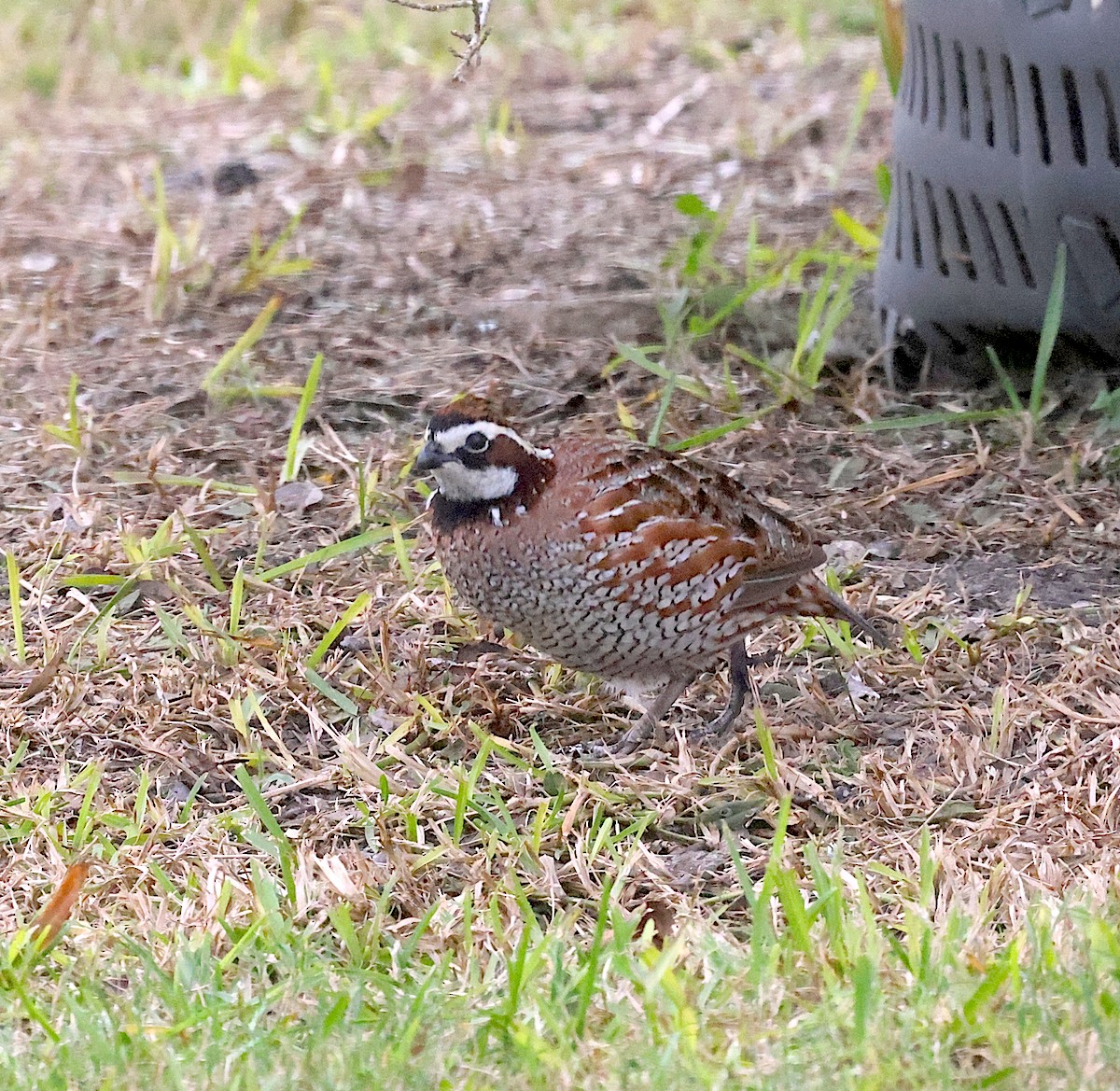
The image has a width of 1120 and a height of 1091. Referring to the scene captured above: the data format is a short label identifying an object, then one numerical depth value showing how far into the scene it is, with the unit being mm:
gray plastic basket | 8859
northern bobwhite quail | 7449
